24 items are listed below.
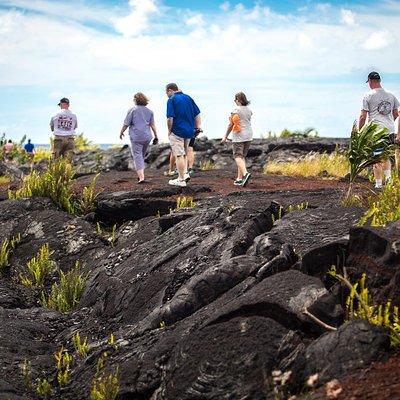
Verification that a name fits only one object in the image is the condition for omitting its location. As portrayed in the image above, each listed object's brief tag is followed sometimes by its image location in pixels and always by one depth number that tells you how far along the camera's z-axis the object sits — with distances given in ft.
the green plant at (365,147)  35.01
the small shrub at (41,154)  106.16
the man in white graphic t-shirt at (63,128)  59.88
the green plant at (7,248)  39.75
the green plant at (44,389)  23.54
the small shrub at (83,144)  110.73
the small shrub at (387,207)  25.68
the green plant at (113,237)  40.07
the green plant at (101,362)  23.24
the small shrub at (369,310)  18.29
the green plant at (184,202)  41.01
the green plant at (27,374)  24.10
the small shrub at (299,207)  34.09
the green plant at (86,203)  45.14
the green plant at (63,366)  24.12
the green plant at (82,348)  26.04
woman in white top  49.70
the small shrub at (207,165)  73.38
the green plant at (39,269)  37.04
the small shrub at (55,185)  46.06
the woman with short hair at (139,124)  51.37
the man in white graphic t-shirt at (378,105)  43.11
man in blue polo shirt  48.93
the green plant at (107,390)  21.58
